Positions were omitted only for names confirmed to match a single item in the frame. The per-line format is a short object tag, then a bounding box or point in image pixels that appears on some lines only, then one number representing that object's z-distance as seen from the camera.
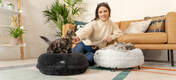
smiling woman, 1.67
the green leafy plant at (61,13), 3.44
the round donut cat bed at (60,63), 1.19
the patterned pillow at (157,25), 2.13
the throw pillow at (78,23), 2.62
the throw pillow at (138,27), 2.28
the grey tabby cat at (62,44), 1.26
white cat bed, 1.37
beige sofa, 1.77
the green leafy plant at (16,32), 2.82
